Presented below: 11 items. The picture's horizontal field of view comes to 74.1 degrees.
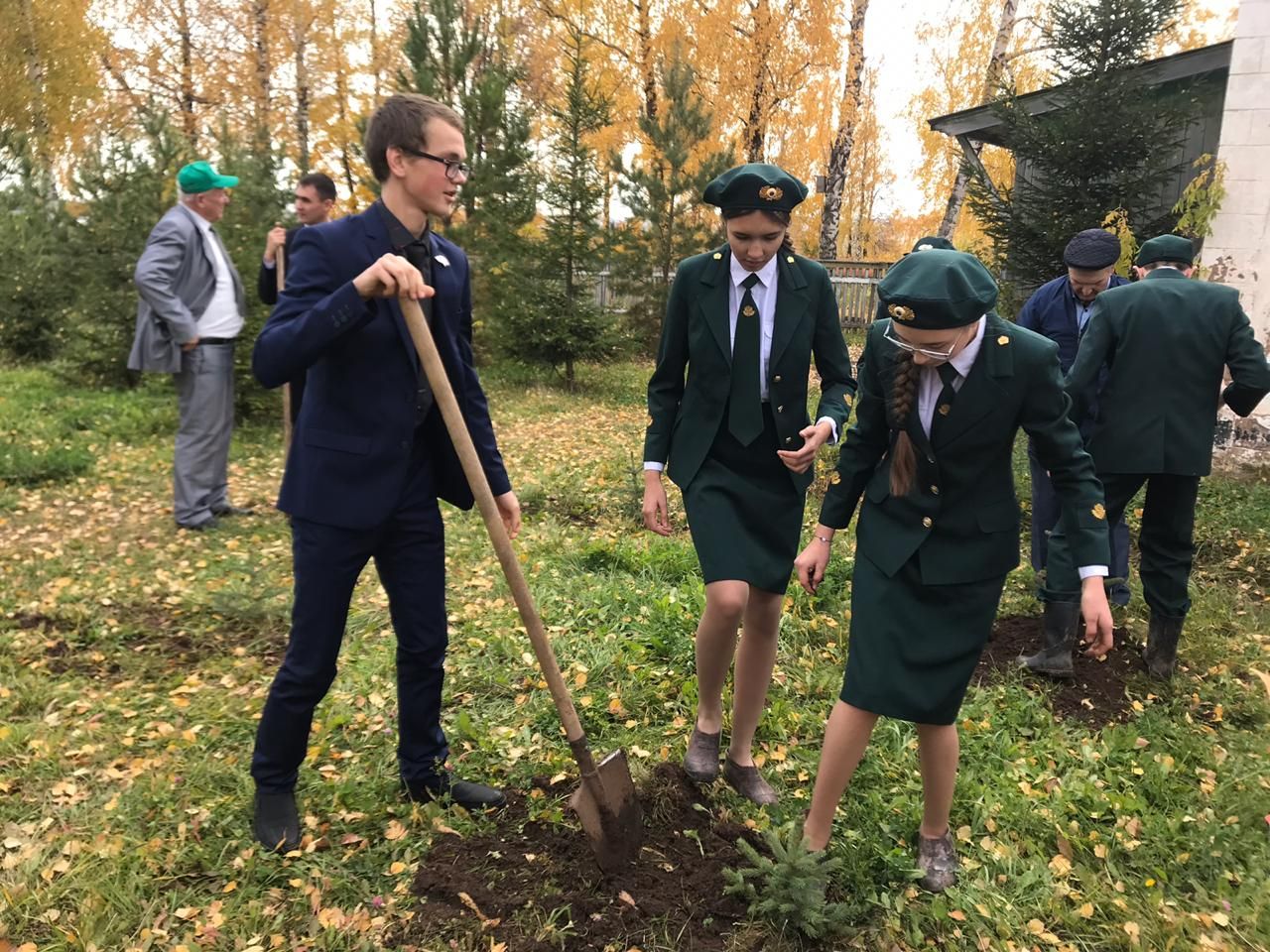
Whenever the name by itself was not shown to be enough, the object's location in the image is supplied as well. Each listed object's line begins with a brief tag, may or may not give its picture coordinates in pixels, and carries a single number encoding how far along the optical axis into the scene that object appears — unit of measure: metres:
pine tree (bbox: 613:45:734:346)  13.14
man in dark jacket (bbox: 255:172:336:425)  5.21
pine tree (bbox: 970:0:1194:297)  8.65
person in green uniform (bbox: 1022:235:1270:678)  3.88
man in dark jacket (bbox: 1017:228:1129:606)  4.32
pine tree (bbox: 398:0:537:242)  11.61
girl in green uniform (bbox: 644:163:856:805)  2.68
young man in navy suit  2.23
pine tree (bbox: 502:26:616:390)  11.51
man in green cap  5.44
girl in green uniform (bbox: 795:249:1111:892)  2.18
